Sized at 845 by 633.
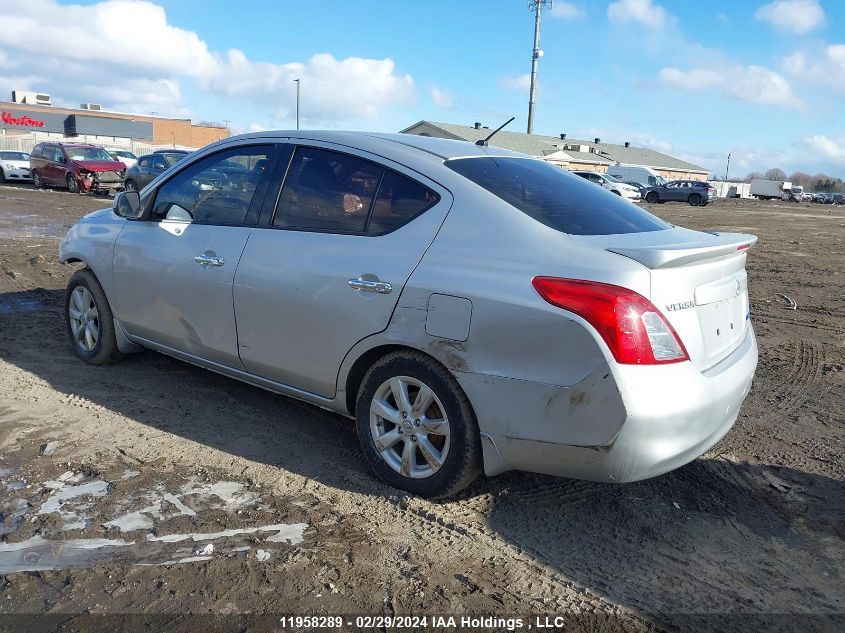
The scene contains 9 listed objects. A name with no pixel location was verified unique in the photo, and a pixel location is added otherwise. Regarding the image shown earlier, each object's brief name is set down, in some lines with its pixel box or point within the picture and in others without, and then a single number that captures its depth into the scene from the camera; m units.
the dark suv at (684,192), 40.62
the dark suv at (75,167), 22.52
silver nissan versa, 2.81
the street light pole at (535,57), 29.53
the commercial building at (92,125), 68.62
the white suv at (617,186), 33.46
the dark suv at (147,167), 20.30
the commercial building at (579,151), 59.62
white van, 47.95
